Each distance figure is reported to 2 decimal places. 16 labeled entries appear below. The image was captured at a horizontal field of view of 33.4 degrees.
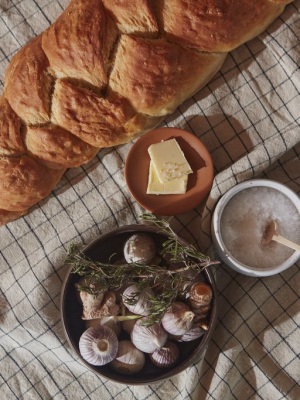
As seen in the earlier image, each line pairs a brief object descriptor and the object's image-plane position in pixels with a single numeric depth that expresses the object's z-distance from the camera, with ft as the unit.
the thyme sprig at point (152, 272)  4.97
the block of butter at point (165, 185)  5.42
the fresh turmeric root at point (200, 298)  5.13
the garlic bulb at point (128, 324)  5.44
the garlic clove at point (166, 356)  5.30
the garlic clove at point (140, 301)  5.11
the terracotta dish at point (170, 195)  5.53
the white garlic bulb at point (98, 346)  5.10
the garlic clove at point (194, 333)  5.27
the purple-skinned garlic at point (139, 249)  5.26
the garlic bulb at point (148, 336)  5.13
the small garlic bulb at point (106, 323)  5.33
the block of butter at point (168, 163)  5.34
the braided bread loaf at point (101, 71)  4.99
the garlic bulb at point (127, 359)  5.30
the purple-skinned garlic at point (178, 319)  5.07
